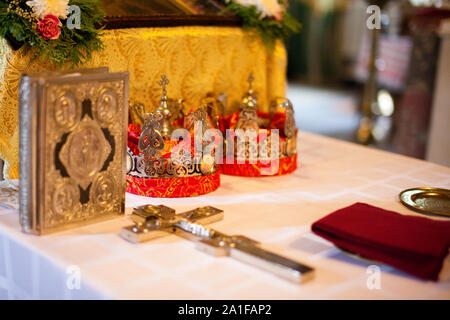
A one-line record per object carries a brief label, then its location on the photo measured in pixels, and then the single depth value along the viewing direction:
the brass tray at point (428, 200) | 1.18
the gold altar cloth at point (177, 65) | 1.25
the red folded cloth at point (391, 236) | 0.89
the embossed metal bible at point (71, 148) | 0.94
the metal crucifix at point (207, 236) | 0.87
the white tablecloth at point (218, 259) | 0.84
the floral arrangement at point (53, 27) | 1.16
